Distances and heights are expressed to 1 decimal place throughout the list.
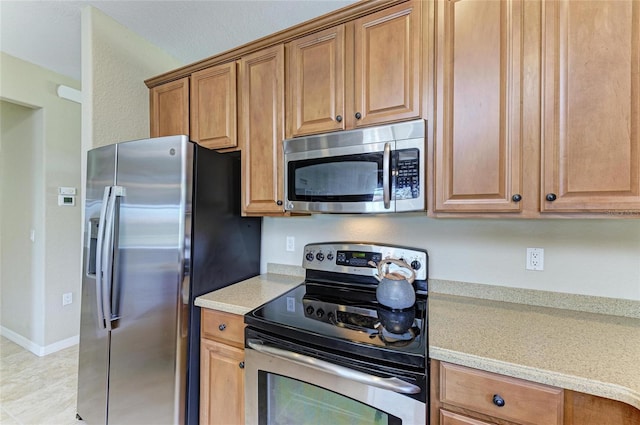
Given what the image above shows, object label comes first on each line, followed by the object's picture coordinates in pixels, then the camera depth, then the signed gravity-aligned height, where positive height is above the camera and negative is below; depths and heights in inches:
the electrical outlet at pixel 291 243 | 79.9 -8.5
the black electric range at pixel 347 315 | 41.0 -18.4
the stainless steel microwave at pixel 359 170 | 50.9 +8.1
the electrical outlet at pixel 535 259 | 54.1 -8.5
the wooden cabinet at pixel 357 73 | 52.3 +27.6
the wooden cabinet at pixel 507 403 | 32.0 -22.5
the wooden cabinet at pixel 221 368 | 55.4 -30.9
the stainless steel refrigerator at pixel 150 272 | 58.1 -12.7
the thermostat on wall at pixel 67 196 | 111.6 +6.1
